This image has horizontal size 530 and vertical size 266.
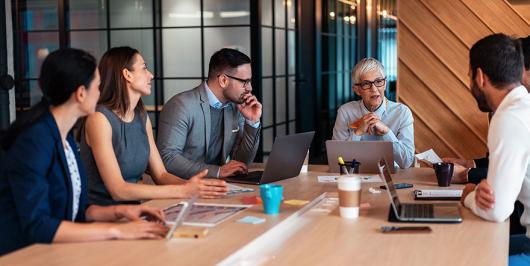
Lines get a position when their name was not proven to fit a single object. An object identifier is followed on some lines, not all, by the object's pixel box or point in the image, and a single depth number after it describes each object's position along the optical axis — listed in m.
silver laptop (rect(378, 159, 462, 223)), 2.41
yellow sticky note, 2.65
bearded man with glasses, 3.64
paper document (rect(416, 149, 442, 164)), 3.43
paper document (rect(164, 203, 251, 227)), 2.33
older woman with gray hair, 3.96
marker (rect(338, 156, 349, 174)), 3.30
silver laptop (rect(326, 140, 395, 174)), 3.38
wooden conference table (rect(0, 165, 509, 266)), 1.95
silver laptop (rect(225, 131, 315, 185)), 3.10
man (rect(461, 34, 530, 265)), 2.33
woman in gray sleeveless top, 2.88
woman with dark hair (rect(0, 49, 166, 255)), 2.10
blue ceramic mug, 2.45
